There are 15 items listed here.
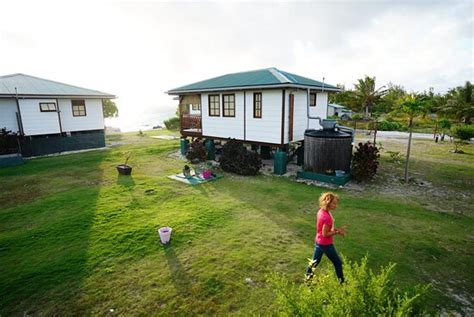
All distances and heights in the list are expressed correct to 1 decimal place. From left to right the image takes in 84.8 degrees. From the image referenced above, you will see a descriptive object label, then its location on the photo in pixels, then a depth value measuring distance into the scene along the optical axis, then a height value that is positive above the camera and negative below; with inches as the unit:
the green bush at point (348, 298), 104.4 -78.0
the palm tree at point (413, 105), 418.3 +7.7
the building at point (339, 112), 1678.2 -6.9
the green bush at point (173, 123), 1397.6 -51.9
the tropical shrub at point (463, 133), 890.1 -81.4
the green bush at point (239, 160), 498.6 -92.8
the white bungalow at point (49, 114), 669.9 +2.6
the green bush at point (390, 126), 1300.4 -79.2
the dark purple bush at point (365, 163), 435.2 -87.0
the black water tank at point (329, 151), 447.2 -69.2
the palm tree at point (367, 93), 1590.8 +103.6
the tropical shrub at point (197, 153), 608.7 -92.8
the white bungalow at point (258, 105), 489.4 +13.5
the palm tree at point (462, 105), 1234.0 +20.8
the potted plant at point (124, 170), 498.3 -106.0
